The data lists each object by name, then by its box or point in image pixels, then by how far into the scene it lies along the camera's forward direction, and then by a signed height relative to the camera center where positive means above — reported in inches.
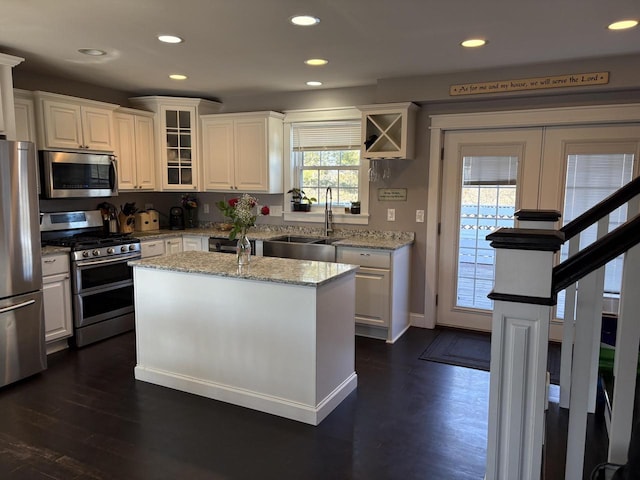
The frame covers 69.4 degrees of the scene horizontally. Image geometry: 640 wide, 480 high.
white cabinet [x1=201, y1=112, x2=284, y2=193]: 203.8 +17.3
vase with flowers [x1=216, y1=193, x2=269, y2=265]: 120.7 -7.2
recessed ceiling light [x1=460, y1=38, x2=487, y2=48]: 128.4 +42.0
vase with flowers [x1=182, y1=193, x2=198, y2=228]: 229.3 -8.3
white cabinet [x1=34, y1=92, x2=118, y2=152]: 163.5 +24.5
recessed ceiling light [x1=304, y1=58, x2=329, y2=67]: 149.9 +42.5
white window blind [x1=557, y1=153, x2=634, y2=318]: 155.0 +2.4
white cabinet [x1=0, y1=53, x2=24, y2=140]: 138.6 +27.5
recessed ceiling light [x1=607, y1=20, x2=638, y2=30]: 113.1 +41.8
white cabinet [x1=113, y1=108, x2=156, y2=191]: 196.1 +17.7
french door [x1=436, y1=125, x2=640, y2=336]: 156.7 +3.1
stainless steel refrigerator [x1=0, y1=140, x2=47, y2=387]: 129.4 -22.3
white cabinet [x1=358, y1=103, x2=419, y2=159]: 173.5 +23.3
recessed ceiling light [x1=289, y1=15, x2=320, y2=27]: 111.2 +41.6
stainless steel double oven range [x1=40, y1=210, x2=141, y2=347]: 163.2 -30.6
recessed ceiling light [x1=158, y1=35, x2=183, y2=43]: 127.0 +41.9
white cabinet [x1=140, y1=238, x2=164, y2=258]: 189.5 -24.3
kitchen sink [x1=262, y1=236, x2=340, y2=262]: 180.1 -23.4
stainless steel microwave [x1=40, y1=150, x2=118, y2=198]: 165.8 +5.4
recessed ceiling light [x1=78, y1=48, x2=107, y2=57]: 141.3 +42.5
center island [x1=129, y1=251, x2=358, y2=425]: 113.3 -37.1
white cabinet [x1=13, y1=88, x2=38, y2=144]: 157.3 +25.1
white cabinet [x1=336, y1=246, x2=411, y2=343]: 169.8 -36.5
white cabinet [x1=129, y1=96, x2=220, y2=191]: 211.3 +24.4
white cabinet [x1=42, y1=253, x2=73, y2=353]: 153.2 -37.8
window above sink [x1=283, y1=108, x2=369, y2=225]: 197.0 +12.6
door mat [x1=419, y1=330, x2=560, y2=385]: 150.5 -55.6
